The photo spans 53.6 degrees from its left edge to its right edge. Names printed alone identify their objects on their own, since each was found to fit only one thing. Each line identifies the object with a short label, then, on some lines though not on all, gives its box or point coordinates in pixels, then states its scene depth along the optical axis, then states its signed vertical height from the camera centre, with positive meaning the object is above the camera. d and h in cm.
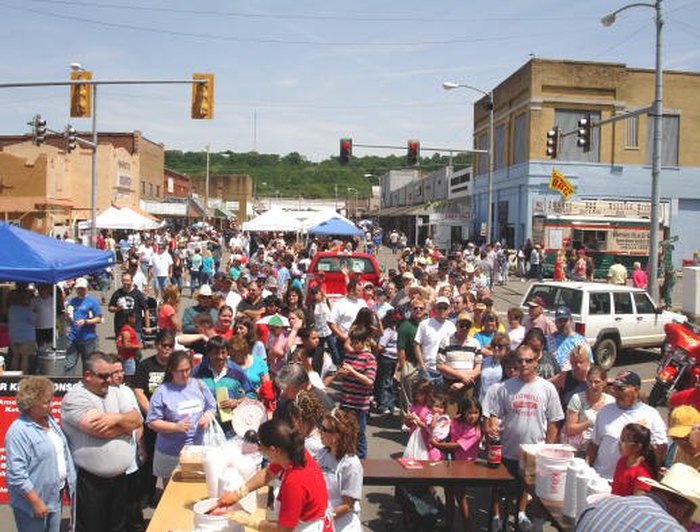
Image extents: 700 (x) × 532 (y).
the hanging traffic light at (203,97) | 1709 +349
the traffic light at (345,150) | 2844 +377
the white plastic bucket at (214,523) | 404 -167
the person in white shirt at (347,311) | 1063 -108
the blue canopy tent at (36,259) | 843 -33
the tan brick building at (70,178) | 3384 +376
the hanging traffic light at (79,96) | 1667 +336
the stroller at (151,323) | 1274 -166
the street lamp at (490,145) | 2988 +461
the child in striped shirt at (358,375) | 711 -138
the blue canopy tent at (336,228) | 2560 +48
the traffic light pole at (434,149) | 2852 +395
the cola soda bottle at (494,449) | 592 -174
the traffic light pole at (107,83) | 1620 +373
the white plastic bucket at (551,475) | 521 -174
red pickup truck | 1527 -61
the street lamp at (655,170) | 1941 +227
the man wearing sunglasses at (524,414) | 608 -149
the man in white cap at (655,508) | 295 -119
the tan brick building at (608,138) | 3719 +600
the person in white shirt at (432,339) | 873 -121
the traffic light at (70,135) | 2448 +351
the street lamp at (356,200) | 11403 +776
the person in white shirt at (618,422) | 549 -138
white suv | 1331 -128
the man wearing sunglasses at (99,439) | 517 -156
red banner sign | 650 -161
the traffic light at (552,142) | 2303 +348
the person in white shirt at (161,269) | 1948 -93
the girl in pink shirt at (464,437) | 617 -174
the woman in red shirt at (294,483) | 371 -132
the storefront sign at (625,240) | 3198 +39
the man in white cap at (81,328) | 1016 -138
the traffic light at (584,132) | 2139 +359
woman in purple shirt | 557 -144
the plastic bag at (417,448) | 631 -188
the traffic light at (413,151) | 2842 +378
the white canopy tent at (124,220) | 2794 +61
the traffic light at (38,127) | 2069 +316
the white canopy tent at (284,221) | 2802 +75
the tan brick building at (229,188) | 9594 +703
